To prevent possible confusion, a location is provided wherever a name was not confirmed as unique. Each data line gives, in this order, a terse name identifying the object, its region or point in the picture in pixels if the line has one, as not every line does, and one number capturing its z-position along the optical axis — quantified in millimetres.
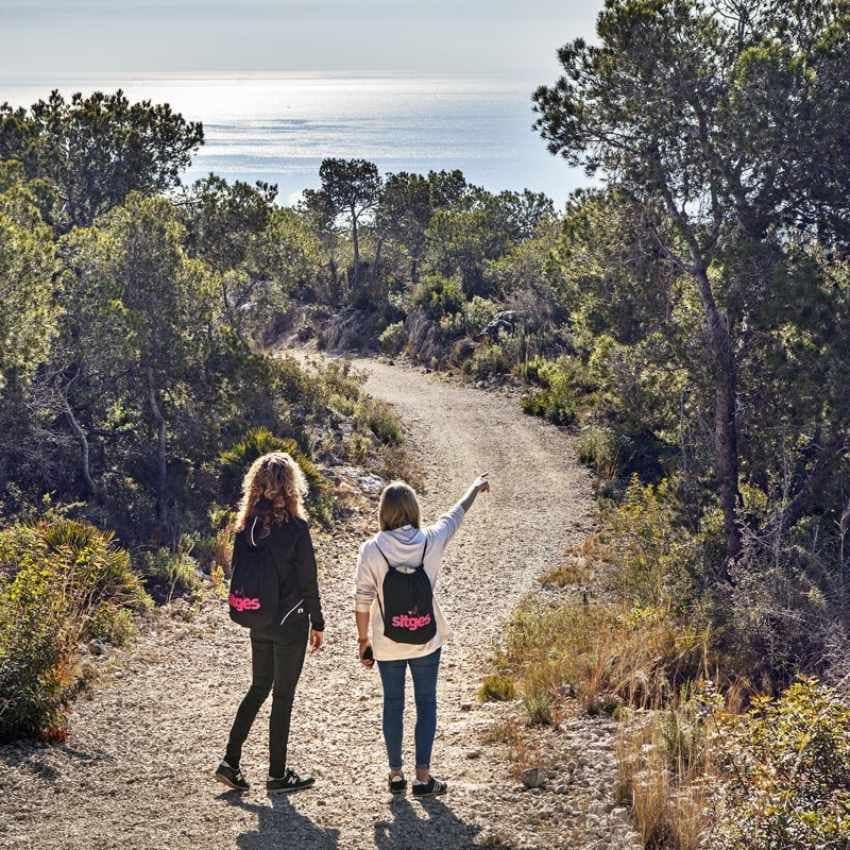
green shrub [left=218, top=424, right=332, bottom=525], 17500
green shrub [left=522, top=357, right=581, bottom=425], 25500
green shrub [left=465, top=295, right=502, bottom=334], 36062
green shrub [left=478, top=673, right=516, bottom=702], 8953
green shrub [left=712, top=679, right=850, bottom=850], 4523
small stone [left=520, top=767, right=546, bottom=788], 6574
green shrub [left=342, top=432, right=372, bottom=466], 20891
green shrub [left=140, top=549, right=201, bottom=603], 12805
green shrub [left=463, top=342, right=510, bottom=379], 31453
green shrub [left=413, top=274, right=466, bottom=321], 39219
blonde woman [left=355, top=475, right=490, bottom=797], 5863
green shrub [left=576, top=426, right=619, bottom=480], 20688
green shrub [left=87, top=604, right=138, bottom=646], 10164
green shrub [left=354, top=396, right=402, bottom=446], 23172
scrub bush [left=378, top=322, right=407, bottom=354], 39094
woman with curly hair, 5918
